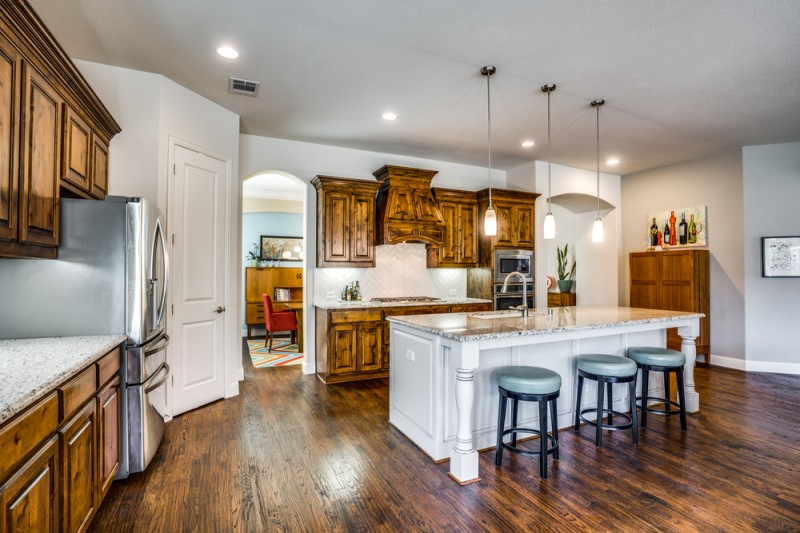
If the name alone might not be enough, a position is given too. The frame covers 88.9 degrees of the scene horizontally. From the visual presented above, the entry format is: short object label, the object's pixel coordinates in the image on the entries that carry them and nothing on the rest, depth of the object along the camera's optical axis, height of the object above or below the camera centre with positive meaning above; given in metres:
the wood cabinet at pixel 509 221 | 5.89 +0.81
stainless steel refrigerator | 2.35 -0.09
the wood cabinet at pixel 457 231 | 5.80 +0.64
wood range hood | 5.26 +0.90
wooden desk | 6.70 -0.62
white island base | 2.58 -0.63
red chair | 6.90 -0.76
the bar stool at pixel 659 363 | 3.35 -0.73
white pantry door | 3.64 -0.01
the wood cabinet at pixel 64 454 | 1.29 -0.71
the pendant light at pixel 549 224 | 3.62 +0.46
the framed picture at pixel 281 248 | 8.45 +0.57
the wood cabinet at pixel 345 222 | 5.00 +0.68
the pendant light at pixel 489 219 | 3.35 +0.47
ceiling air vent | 3.59 +1.70
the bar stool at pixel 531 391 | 2.58 -0.75
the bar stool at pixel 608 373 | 3.01 -0.73
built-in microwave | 5.85 +0.18
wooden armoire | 5.61 -0.12
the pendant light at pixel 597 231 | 3.85 +0.42
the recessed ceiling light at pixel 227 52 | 3.06 +1.70
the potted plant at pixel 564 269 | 7.41 +0.12
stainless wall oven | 5.79 -0.31
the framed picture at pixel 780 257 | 5.21 +0.24
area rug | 5.87 -1.24
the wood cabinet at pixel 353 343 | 4.69 -0.80
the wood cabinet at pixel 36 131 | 1.84 +0.77
